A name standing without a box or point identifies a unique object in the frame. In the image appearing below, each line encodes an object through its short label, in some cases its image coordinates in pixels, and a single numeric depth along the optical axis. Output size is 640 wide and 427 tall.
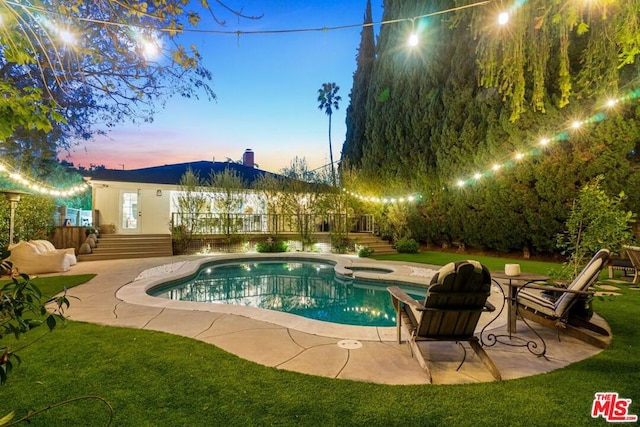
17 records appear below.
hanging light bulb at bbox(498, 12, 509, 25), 3.55
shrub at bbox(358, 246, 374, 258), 13.15
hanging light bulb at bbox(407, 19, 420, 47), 4.83
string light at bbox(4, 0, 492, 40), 3.36
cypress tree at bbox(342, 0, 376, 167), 22.89
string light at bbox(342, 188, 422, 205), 15.76
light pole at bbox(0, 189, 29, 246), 7.78
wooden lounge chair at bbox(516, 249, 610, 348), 3.67
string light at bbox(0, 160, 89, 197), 8.63
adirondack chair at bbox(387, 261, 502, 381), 3.04
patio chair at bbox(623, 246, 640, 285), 7.32
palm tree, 32.88
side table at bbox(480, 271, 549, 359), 3.84
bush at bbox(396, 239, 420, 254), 14.04
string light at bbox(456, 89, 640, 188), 8.75
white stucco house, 15.26
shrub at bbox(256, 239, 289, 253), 14.06
